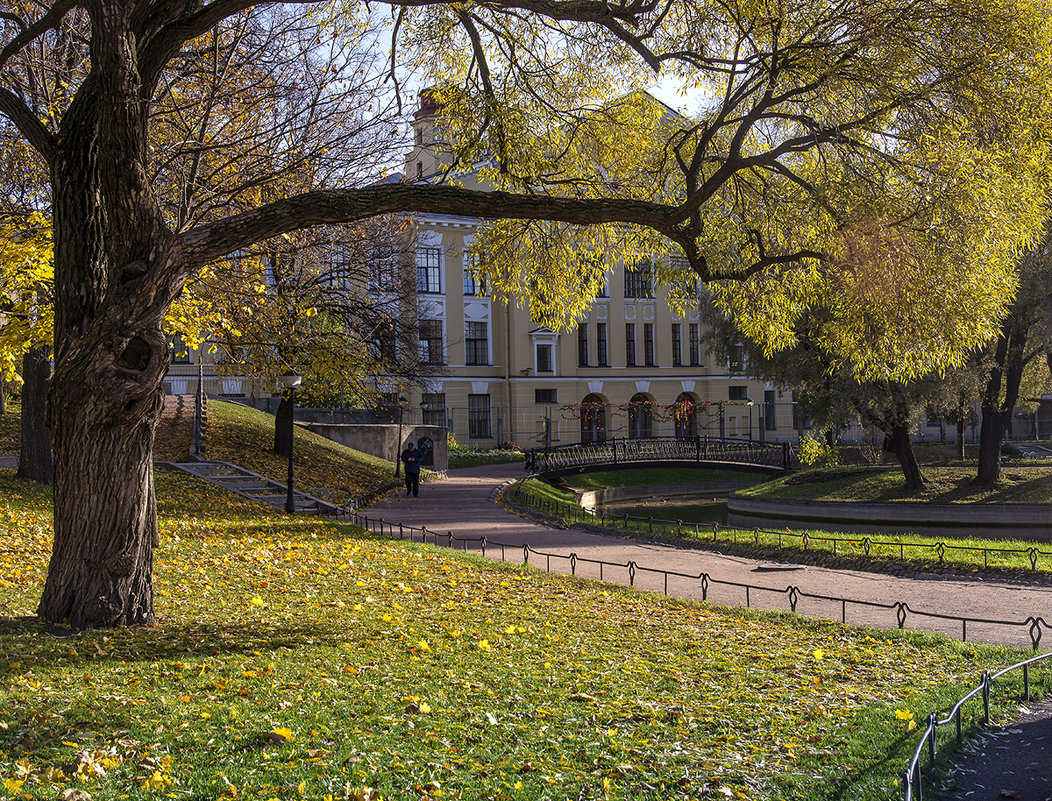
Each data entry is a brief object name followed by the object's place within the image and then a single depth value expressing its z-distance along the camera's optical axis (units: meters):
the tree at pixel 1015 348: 20.95
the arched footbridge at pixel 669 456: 35.25
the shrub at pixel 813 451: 21.83
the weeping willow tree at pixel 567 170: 7.10
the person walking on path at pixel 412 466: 24.64
